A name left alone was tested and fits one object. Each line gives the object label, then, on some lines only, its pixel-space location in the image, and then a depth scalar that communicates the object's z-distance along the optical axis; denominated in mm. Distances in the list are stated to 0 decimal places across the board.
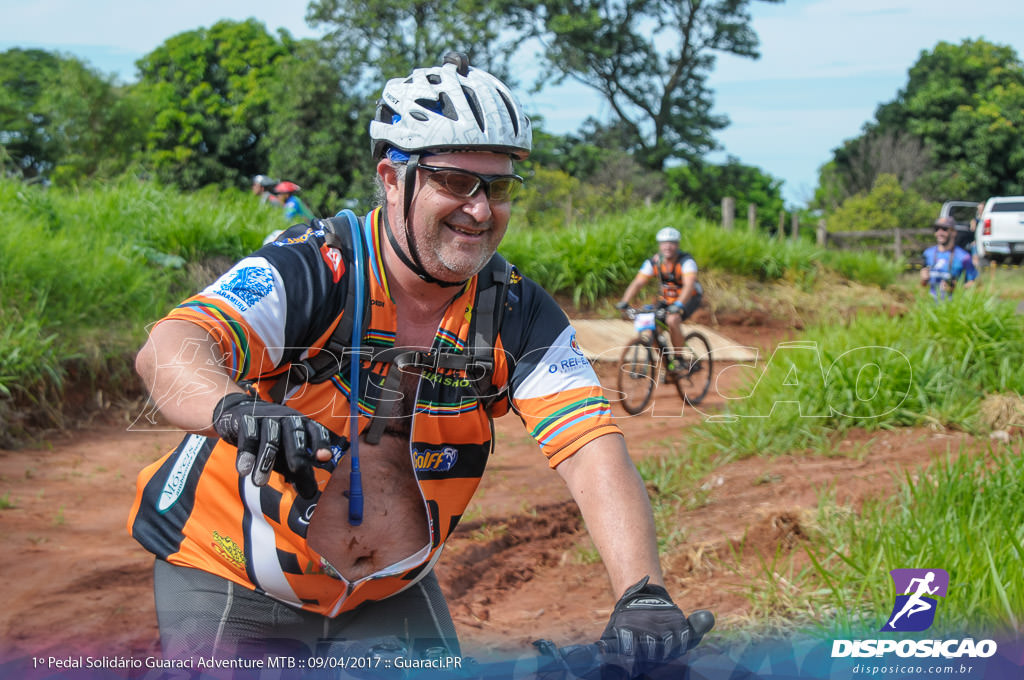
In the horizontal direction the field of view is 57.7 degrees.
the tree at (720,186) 35656
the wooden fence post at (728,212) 19019
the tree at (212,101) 31641
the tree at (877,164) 34281
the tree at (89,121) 27734
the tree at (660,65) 35031
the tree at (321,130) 26656
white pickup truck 22703
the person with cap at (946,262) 11078
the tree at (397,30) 27672
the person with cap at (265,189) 13070
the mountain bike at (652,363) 10609
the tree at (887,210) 29328
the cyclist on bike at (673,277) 11070
